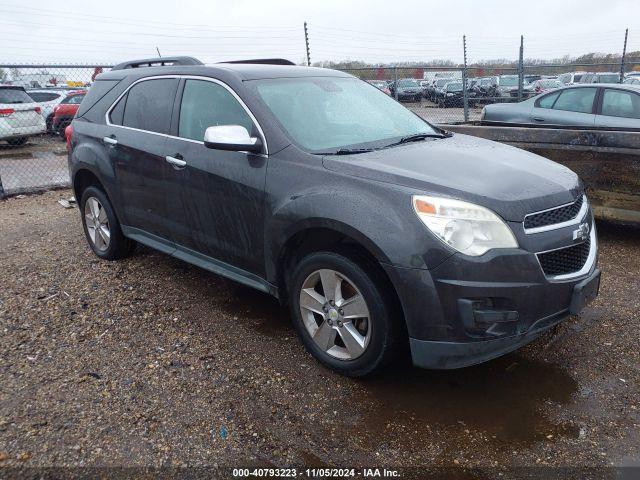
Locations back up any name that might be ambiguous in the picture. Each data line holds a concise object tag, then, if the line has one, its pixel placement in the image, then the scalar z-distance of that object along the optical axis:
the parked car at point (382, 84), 21.77
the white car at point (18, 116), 13.28
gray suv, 2.64
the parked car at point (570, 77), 24.44
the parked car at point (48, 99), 16.66
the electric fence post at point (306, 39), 15.38
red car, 15.28
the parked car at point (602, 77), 19.62
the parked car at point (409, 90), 23.11
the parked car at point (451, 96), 19.34
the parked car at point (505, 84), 20.50
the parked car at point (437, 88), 21.36
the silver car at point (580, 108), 8.02
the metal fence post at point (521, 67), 14.00
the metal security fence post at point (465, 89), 14.80
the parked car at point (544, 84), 23.44
